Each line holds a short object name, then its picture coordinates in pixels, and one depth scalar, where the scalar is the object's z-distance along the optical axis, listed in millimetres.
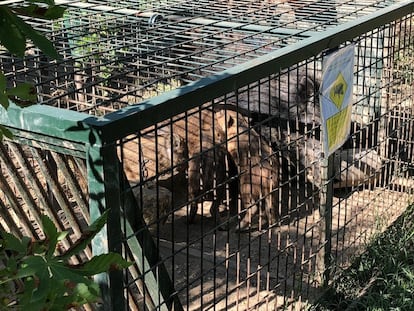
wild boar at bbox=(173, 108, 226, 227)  4461
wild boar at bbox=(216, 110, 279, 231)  4598
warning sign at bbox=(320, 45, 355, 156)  3303
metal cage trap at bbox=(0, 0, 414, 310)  2242
